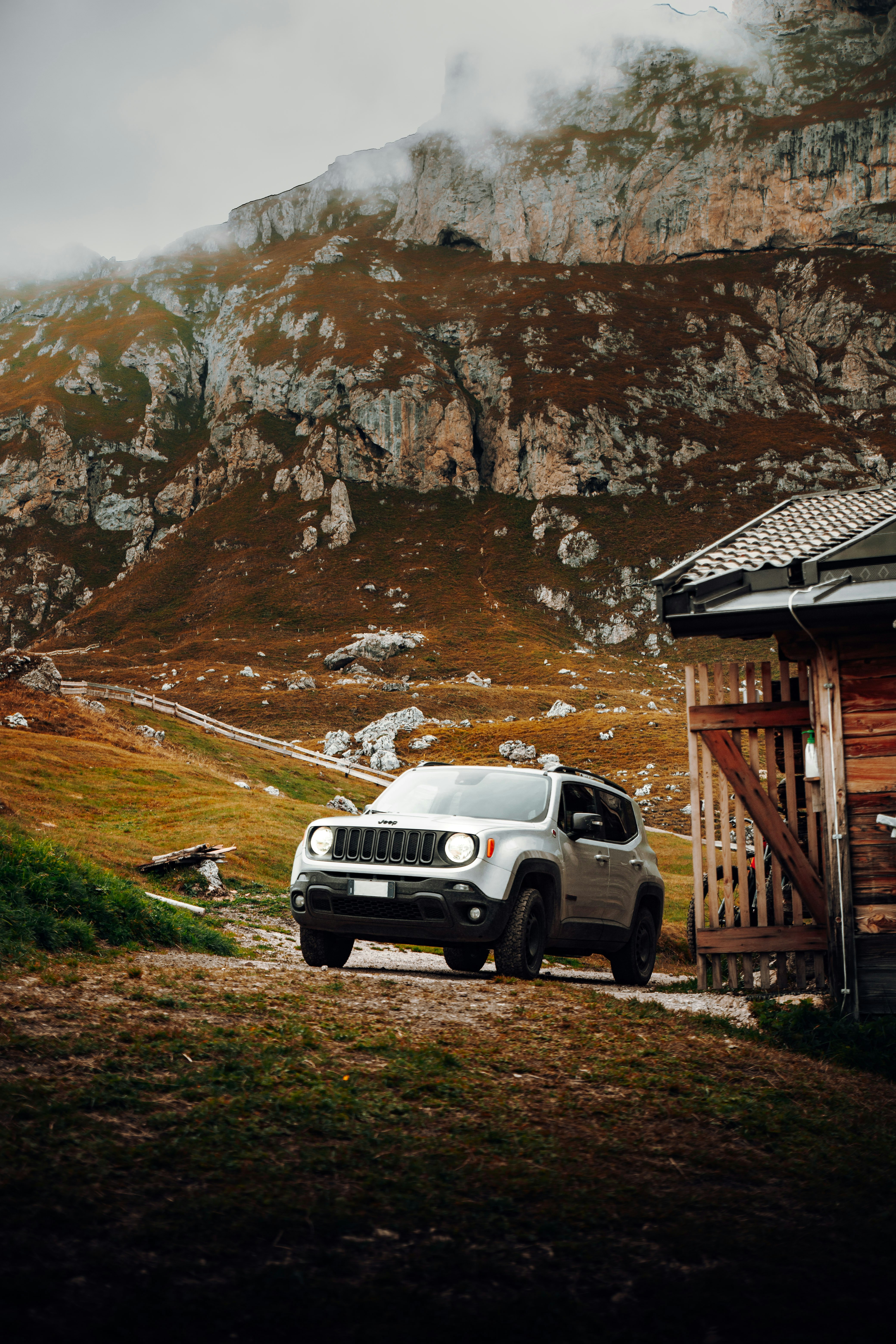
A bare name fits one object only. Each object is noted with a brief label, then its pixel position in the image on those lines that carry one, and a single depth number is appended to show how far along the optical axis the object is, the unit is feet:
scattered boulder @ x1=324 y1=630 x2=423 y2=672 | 285.02
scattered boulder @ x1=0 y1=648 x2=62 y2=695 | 126.21
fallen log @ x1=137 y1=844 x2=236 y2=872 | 51.13
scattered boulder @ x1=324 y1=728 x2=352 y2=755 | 178.91
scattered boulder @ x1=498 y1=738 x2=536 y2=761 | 171.12
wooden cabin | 26.94
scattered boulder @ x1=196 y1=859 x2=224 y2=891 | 52.21
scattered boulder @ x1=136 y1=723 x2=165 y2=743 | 125.29
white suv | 30.42
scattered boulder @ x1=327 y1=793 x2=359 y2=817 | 106.52
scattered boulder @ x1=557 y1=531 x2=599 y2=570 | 375.86
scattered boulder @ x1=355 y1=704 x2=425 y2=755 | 187.21
